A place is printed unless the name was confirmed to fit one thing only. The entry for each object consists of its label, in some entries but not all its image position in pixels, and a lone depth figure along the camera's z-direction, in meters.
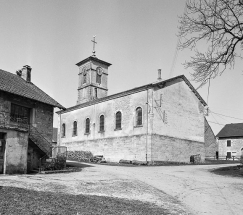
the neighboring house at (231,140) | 53.00
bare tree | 13.91
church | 28.64
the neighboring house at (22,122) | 14.82
